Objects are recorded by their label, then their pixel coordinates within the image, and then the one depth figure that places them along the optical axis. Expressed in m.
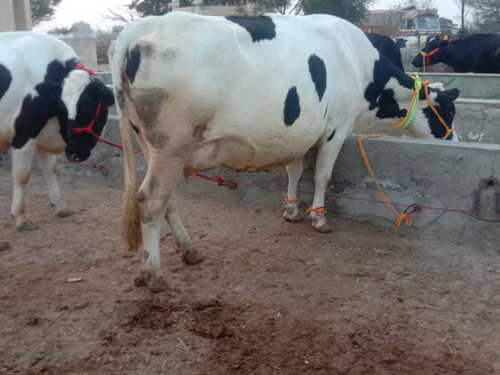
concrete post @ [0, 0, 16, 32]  13.99
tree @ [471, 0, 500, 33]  34.81
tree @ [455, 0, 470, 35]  34.17
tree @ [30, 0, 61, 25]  39.98
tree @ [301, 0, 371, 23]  27.36
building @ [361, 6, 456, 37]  32.09
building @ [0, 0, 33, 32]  15.91
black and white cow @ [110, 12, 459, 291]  3.61
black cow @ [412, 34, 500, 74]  11.67
